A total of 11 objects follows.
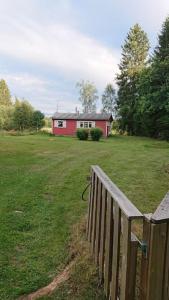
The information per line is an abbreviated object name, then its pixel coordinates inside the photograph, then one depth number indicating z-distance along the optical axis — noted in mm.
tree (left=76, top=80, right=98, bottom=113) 46595
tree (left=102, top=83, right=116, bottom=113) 46364
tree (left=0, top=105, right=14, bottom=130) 28662
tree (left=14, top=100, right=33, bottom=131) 26417
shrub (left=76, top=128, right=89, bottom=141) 19412
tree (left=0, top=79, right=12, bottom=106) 48600
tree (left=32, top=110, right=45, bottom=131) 26490
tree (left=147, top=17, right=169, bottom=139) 18998
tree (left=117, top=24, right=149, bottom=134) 27966
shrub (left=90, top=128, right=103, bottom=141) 18998
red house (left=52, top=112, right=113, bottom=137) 24139
